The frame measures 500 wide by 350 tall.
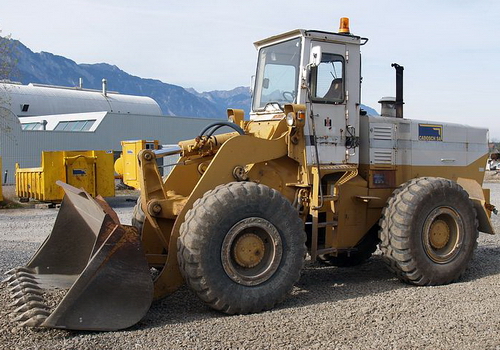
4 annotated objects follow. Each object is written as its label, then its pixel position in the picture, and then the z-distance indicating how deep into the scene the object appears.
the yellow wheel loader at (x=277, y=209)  5.25
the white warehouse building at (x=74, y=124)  27.90
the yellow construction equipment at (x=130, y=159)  20.25
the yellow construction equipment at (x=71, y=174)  18.27
